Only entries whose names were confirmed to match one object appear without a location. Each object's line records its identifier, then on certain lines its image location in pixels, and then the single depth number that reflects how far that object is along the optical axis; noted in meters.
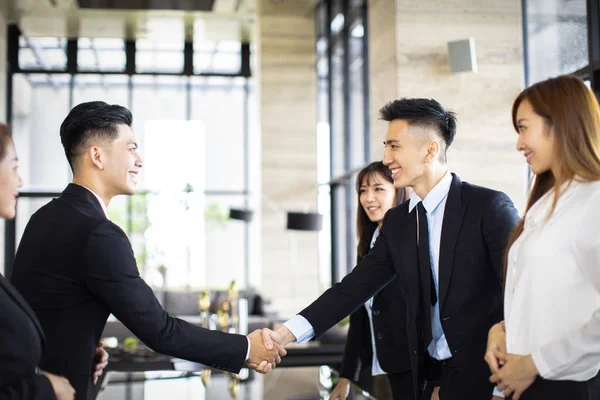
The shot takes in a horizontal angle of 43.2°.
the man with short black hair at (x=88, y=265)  2.37
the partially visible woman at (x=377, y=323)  3.31
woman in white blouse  2.05
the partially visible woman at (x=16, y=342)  1.96
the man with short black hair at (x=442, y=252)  2.73
